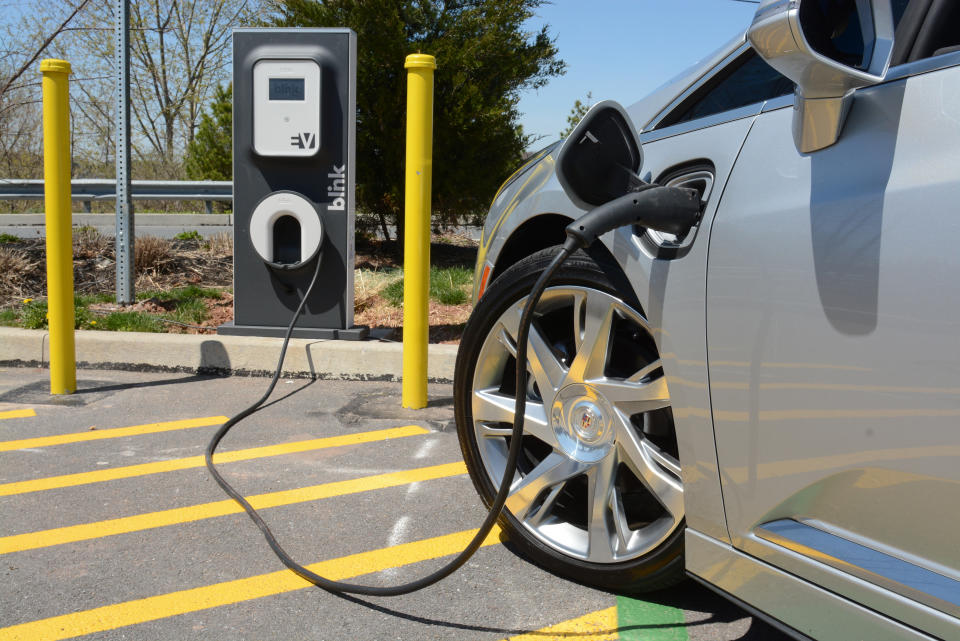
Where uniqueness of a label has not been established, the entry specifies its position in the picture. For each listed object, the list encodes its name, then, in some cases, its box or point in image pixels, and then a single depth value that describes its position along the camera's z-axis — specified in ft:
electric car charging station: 16.58
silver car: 4.44
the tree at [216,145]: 41.57
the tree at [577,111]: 59.98
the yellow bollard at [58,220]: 14.20
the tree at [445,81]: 31.19
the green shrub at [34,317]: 17.97
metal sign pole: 18.65
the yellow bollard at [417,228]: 13.55
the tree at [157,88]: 71.05
